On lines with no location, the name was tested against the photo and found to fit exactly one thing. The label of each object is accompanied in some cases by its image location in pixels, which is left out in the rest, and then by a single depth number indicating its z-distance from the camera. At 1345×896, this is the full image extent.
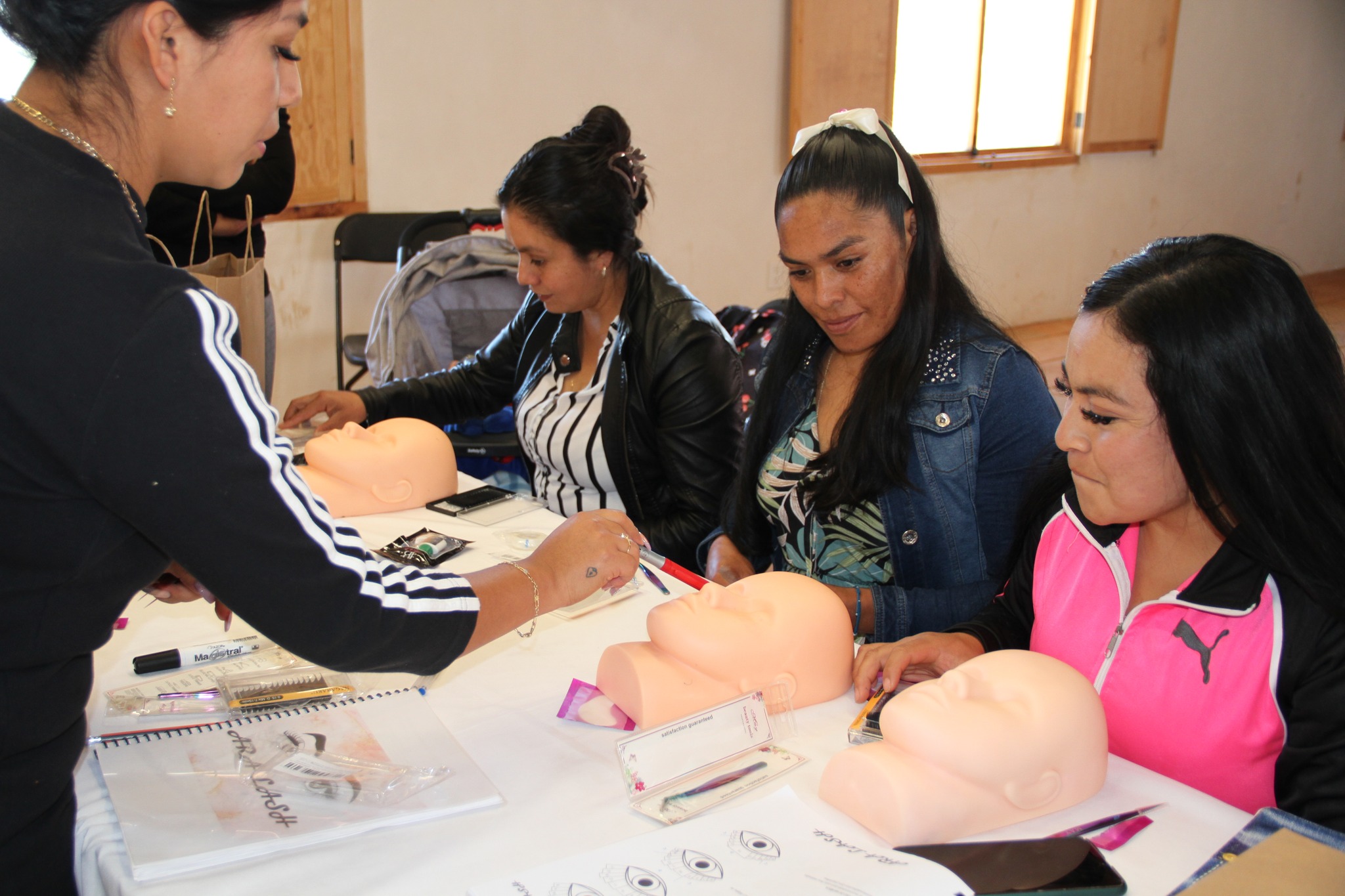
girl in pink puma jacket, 1.17
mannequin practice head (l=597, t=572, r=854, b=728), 1.29
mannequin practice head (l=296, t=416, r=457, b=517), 2.05
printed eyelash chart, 0.94
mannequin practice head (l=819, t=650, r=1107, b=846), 1.04
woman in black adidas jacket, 0.82
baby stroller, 3.59
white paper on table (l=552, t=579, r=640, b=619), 1.60
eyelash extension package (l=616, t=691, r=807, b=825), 1.11
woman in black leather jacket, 2.35
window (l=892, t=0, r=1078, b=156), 6.55
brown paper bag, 2.28
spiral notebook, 1.01
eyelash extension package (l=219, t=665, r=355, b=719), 1.31
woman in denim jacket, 1.81
